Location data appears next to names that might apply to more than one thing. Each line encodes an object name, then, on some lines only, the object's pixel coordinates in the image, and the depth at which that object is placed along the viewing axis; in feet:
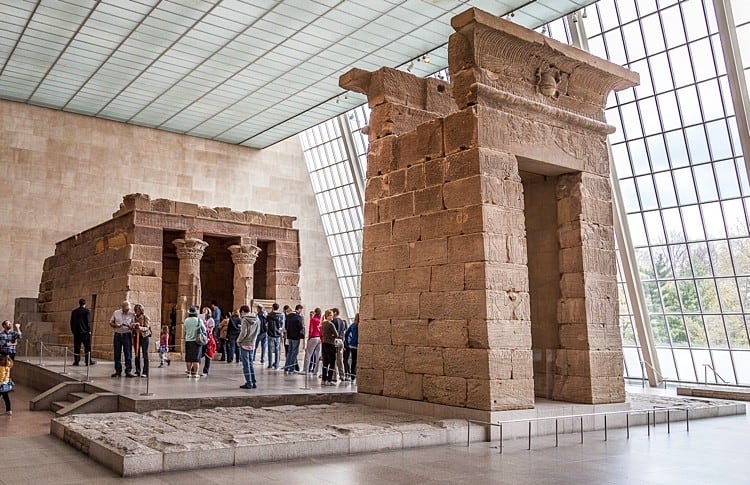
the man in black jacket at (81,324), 45.80
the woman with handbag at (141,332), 39.78
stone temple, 55.36
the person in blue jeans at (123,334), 40.24
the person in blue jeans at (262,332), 51.55
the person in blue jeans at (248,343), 36.52
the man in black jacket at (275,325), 46.11
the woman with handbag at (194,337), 40.47
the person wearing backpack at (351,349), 43.35
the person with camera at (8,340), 33.63
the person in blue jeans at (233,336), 50.42
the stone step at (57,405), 35.29
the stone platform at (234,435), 20.52
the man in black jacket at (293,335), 45.13
